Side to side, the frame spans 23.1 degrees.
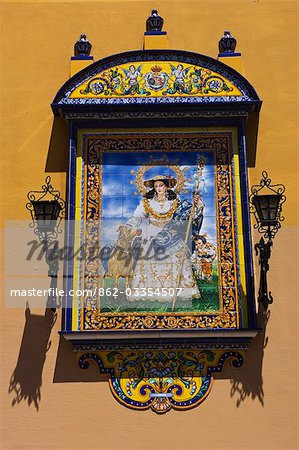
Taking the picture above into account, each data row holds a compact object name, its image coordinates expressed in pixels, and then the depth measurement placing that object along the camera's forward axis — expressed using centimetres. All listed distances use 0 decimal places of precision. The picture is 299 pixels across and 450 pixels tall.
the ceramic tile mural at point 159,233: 605
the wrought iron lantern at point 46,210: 602
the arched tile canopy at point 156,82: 645
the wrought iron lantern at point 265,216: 584
